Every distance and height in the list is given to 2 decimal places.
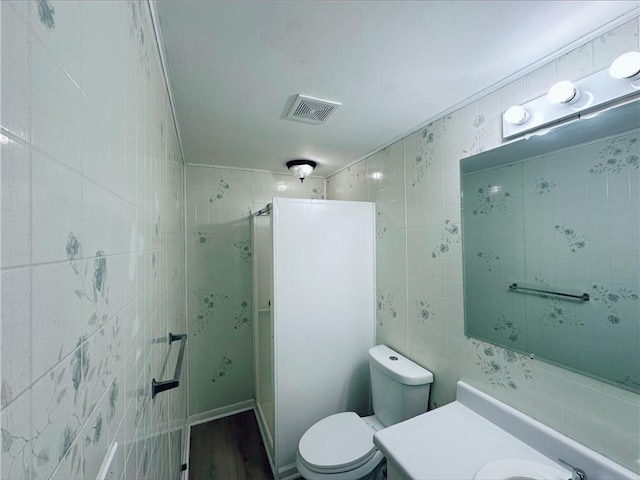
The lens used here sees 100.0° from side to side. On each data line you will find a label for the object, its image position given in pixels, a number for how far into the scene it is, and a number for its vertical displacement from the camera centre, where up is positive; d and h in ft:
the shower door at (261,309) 6.86 -1.70
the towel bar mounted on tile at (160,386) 2.61 -1.39
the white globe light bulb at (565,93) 3.03 +1.71
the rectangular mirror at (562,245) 2.78 -0.04
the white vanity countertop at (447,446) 3.12 -2.61
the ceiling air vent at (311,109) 4.23 +2.26
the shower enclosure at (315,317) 5.51 -1.57
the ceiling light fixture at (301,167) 7.24 +2.14
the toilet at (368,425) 4.33 -3.46
